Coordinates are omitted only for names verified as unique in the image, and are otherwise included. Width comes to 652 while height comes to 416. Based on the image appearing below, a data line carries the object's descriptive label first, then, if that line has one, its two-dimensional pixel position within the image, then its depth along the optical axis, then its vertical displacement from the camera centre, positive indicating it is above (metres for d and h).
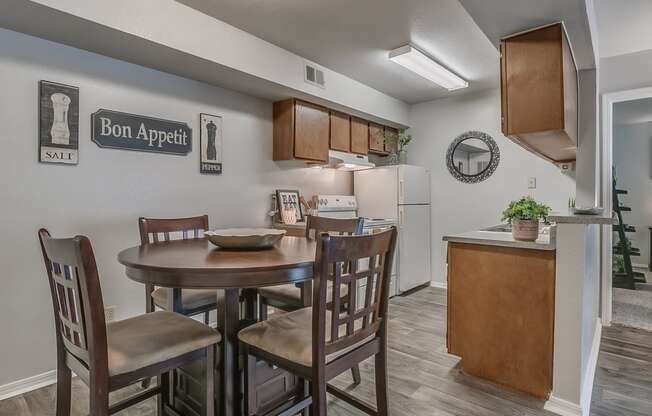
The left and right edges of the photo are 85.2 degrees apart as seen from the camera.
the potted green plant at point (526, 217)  1.96 -0.07
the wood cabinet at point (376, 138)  4.25 +0.83
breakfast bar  1.78 -0.57
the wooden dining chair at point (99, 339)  1.14 -0.50
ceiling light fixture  2.86 +1.24
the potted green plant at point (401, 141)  4.41 +0.82
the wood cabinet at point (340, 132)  3.73 +0.80
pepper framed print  2.91 +0.52
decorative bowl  1.66 -0.16
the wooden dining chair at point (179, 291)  1.91 -0.47
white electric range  3.69 -0.07
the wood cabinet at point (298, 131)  3.31 +0.72
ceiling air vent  3.12 +1.17
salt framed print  2.12 +0.51
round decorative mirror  4.00 +0.57
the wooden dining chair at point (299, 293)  1.95 -0.51
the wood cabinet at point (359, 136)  3.98 +0.80
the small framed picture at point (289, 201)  3.46 +0.05
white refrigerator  3.93 -0.01
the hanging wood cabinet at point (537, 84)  1.81 +0.65
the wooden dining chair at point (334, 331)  1.23 -0.50
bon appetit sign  2.36 +0.52
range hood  3.63 +0.47
